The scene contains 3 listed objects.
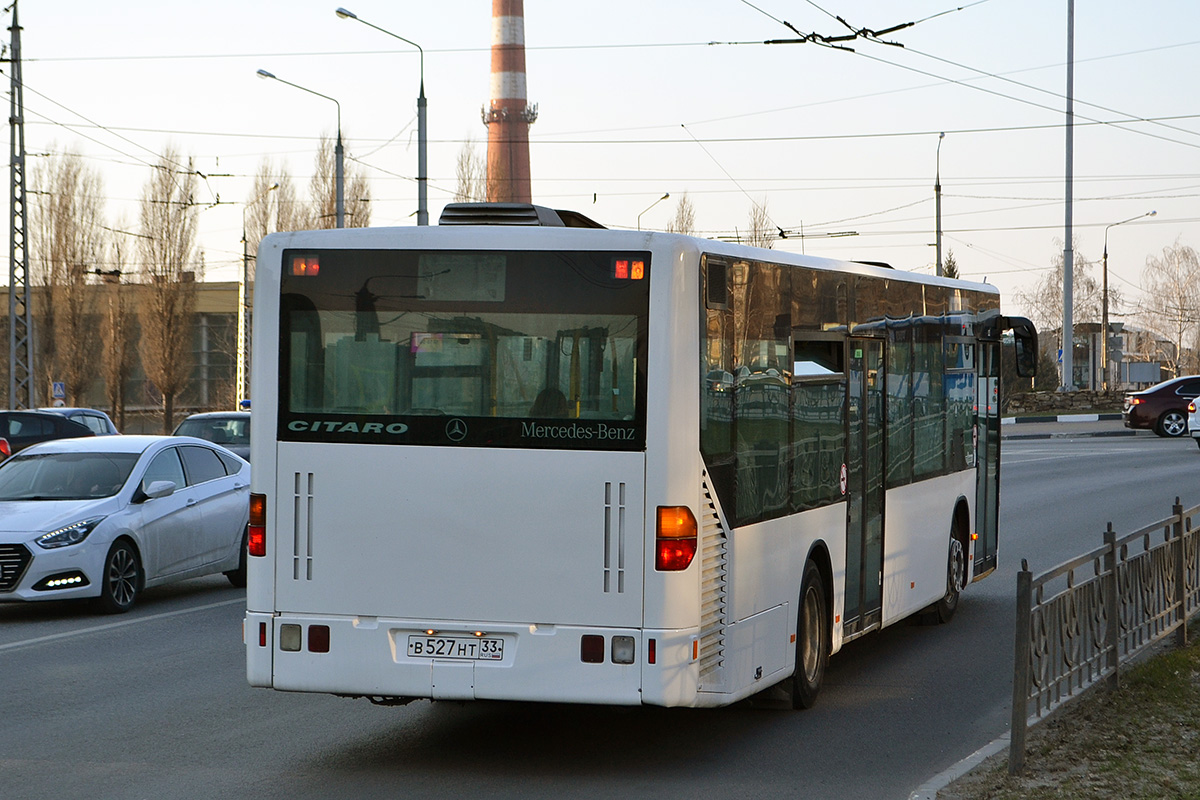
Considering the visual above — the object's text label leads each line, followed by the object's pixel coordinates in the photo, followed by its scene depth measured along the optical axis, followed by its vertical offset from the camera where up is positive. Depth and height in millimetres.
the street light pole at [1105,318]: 68950 +2670
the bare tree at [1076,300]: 108812 +5261
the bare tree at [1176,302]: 100125 +4713
